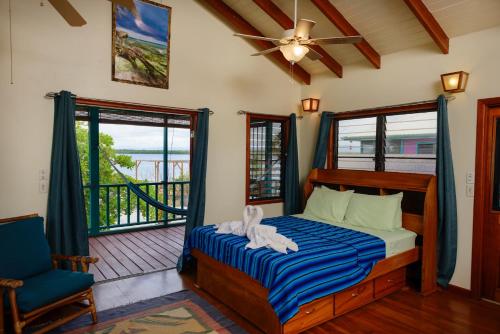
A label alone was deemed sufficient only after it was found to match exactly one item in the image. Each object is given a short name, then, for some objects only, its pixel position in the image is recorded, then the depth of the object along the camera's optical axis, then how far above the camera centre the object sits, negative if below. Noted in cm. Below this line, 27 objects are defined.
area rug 258 -129
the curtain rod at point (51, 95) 312 +59
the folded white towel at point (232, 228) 309 -63
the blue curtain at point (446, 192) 327 -26
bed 254 -94
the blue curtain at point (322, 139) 447 +32
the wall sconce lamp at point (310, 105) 460 +79
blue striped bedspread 236 -77
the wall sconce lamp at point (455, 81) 314 +79
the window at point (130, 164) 522 -6
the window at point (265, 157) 457 +7
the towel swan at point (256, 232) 270 -62
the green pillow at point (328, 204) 382 -48
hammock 460 -54
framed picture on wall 348 +123
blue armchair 228 -92
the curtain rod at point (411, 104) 334 +66
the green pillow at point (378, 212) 343 -51
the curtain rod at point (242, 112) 435 +64
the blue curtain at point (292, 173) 468 -15
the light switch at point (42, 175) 313 -16
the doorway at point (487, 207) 313 -39
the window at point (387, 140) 363 +28
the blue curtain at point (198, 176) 389 -18
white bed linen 311 -70
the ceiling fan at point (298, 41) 239 +90
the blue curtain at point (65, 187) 310 -27
